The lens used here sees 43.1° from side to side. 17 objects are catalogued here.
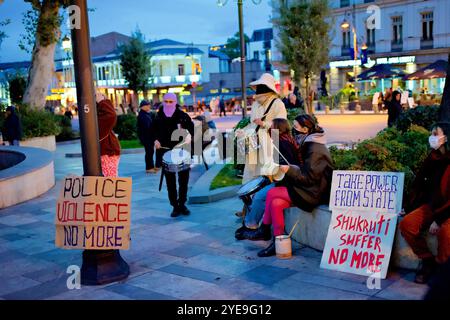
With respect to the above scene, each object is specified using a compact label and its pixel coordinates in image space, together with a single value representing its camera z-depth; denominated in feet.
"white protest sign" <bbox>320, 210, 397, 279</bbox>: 18.30
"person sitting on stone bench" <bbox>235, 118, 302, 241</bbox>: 21.70
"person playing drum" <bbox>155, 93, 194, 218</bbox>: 28.43
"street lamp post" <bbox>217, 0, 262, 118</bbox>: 50.37
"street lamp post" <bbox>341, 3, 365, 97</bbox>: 134.00
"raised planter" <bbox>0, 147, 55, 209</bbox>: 32.71
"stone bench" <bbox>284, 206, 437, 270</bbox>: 18.44
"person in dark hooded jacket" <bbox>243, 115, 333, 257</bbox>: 20.12
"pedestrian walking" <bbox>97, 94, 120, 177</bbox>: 25.23
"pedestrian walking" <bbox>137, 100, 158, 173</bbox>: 45.29
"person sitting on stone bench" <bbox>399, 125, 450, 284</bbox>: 17.06
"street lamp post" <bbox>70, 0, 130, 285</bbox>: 18.56
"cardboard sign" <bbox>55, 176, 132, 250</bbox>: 19.06
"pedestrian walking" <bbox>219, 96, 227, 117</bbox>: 143.72
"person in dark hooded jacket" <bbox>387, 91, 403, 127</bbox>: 57.93
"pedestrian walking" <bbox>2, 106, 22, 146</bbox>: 55.62
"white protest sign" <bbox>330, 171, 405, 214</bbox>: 18.74
